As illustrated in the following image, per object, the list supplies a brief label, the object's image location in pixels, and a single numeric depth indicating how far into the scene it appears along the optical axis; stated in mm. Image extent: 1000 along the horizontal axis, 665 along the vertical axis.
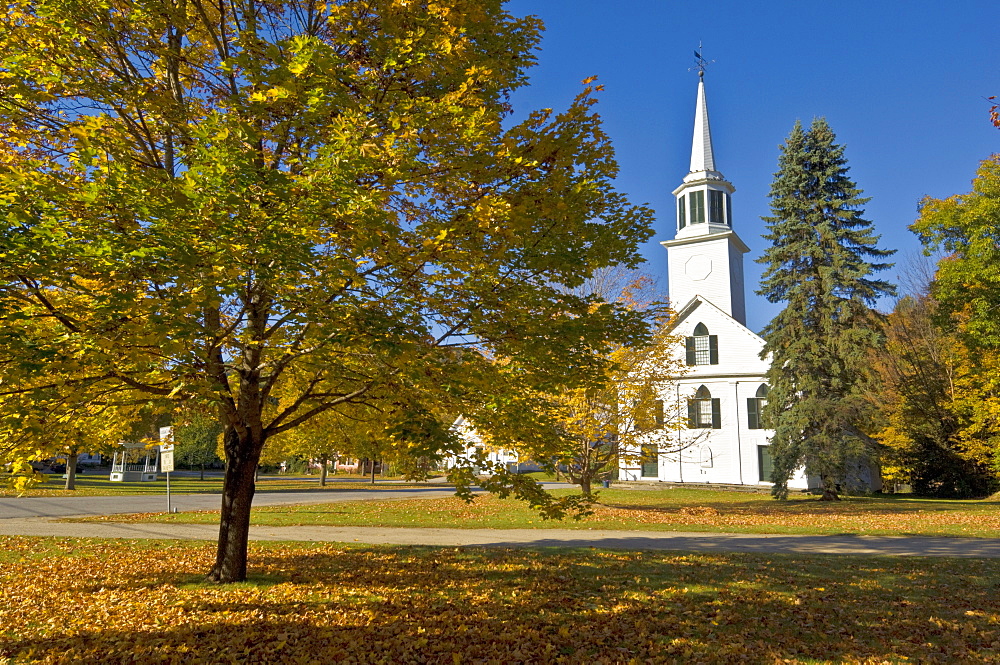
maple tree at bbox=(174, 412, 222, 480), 44062
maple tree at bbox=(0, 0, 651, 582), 5371
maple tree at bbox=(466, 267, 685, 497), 20203
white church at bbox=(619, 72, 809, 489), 35969
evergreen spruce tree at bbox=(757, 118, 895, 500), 26141
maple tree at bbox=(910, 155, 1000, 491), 22750
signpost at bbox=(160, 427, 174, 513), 20016
